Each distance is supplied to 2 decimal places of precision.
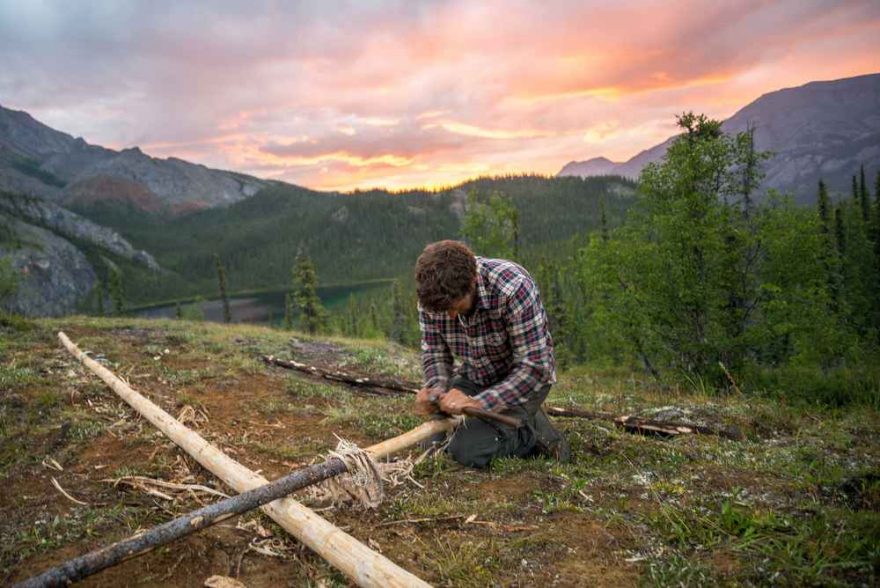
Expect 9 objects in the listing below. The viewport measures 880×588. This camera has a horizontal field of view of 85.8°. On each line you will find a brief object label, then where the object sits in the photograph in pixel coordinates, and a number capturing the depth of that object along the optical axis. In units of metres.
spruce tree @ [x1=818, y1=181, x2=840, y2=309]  49.79
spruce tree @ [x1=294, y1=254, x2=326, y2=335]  42.97
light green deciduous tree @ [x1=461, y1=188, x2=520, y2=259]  30.67
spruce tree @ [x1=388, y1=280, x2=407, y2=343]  71.75
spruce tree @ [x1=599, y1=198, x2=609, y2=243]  56.57
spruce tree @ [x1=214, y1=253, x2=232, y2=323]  59.88
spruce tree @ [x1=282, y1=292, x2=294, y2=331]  65.12
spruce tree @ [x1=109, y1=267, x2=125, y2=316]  73.81
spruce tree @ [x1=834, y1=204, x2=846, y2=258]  50.78
